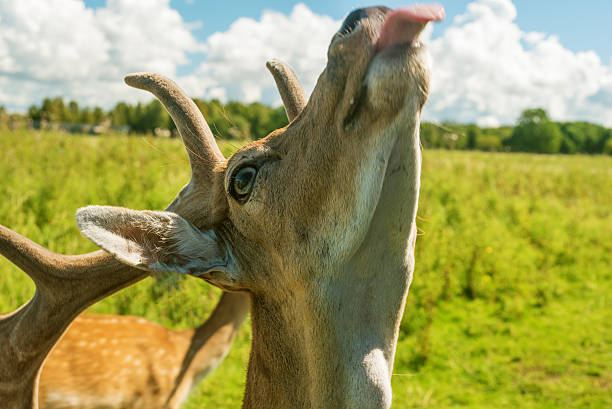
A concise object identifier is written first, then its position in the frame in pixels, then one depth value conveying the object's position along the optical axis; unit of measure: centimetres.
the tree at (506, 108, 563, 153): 4403
